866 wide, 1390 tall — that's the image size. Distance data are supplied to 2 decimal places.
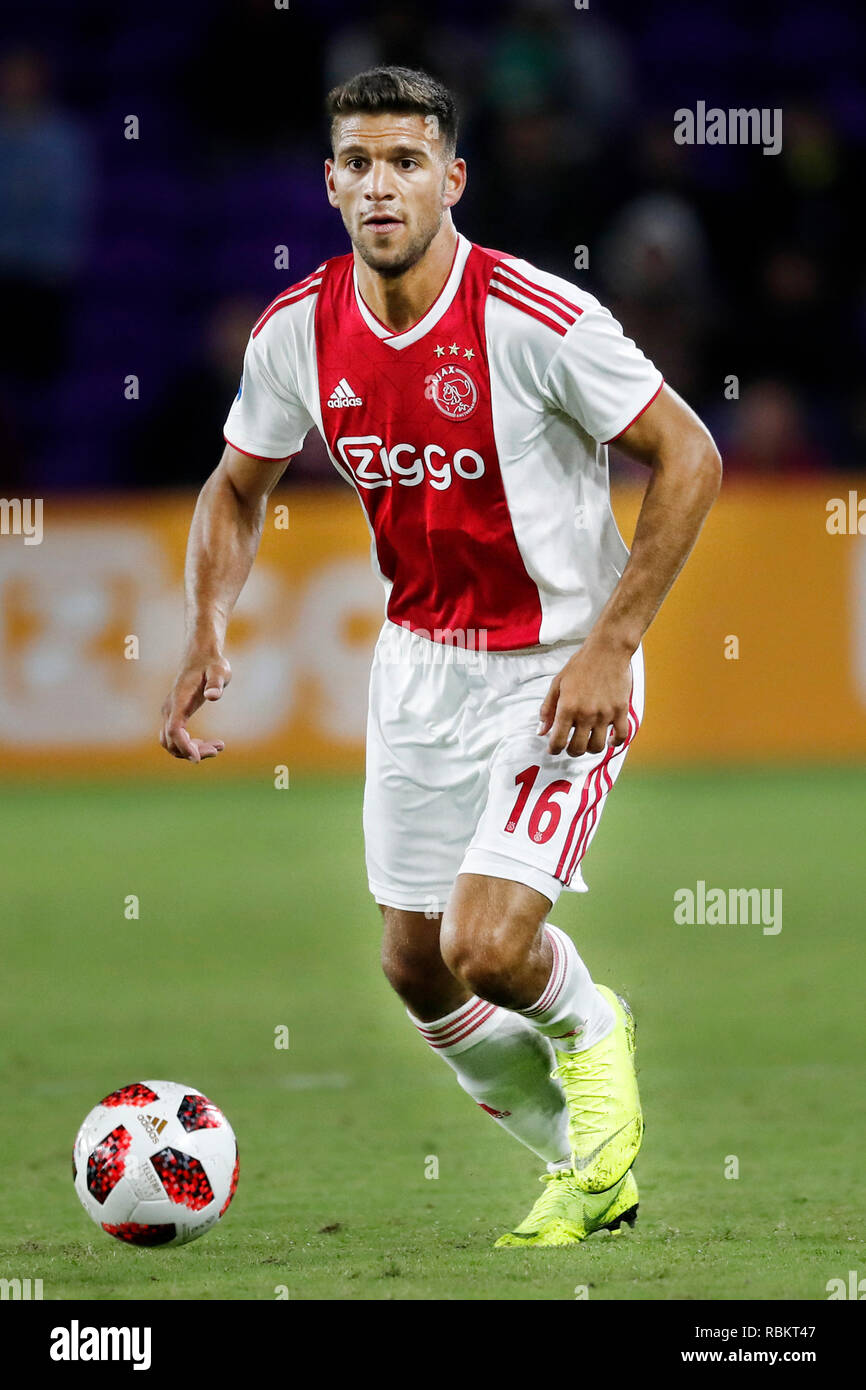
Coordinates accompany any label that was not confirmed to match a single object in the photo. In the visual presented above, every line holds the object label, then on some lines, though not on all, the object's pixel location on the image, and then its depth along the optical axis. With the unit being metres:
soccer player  4.53
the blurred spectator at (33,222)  13.91
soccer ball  4.52
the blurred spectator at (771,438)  13.43
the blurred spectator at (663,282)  13.46
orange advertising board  12.20
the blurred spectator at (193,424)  13.07
